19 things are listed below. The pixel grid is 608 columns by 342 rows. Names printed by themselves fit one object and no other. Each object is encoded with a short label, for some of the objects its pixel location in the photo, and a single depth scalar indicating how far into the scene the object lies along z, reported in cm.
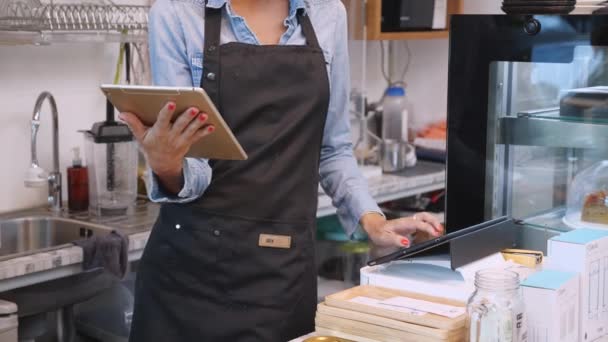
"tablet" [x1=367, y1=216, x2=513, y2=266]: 275
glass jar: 253
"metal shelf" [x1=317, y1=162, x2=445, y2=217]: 454
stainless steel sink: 411
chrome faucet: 409
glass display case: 303
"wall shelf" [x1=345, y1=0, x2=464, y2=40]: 486
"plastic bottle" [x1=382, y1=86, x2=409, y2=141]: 527
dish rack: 393
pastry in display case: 305
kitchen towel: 376
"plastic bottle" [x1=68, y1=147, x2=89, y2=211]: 422
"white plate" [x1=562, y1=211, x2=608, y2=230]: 303
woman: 305
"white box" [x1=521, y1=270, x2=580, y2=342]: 258
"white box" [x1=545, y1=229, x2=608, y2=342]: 268
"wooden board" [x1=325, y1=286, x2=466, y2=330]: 259
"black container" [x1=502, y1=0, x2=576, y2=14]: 302
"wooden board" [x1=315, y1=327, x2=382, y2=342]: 266
